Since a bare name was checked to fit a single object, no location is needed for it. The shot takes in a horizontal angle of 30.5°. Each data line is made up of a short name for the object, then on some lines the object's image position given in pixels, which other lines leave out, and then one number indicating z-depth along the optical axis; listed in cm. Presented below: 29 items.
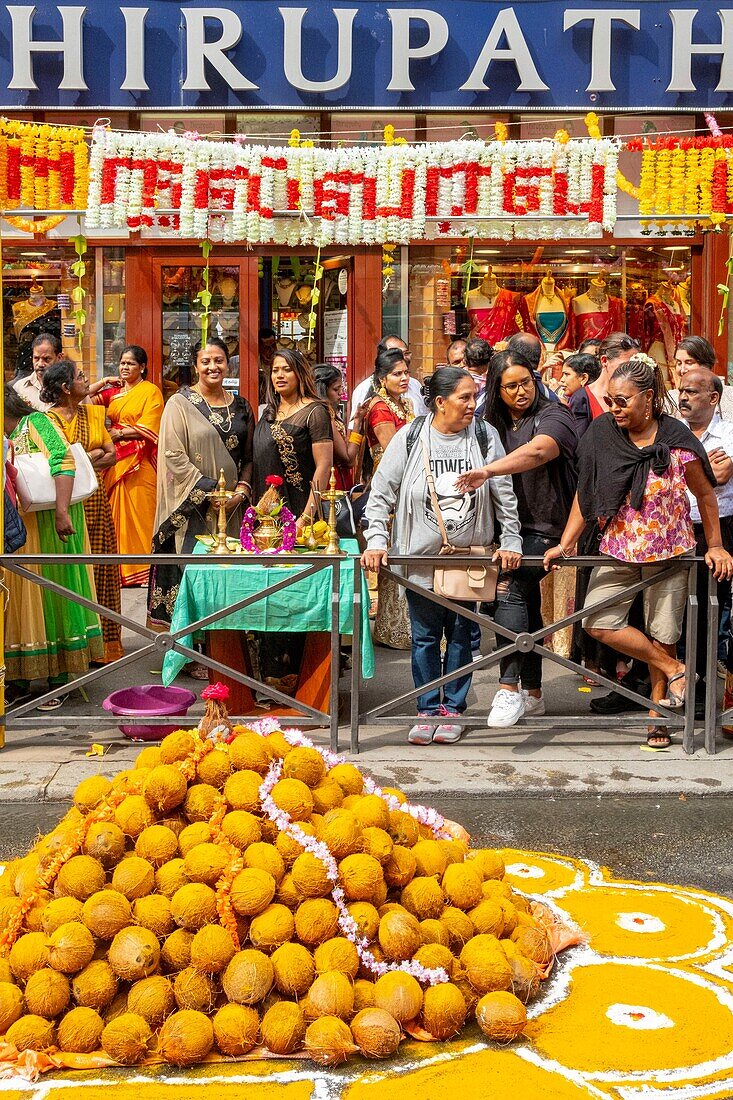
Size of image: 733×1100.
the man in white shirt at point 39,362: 934
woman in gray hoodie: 684
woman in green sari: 752
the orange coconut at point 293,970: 372
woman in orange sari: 1043
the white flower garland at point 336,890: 385
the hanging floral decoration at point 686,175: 1001
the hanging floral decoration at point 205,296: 1070
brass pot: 741
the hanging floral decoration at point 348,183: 950
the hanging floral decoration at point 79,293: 1111
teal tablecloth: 691
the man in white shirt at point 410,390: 962
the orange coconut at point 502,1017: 377
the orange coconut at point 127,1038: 363
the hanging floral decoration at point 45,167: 907
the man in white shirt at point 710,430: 703
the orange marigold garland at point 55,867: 395
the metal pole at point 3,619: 677
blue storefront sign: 1230
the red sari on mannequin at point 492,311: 1288
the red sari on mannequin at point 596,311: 1297
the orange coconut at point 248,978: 368
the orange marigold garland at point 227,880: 379
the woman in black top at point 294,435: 798
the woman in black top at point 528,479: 698
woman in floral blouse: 661
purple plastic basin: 697
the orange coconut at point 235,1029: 367
